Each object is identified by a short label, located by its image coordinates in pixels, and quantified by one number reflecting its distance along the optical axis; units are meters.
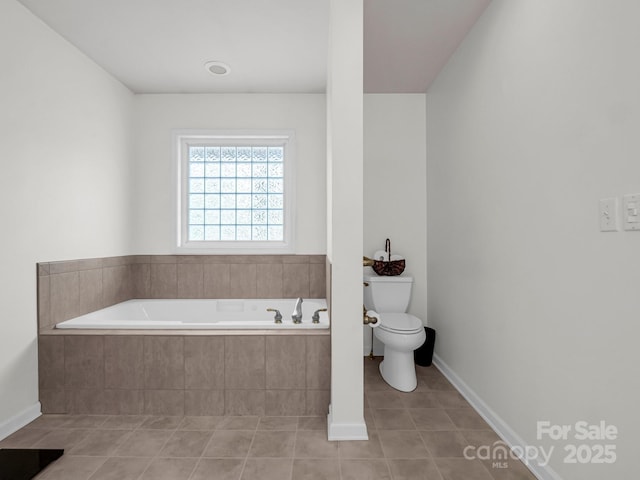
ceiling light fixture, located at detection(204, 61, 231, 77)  2.68
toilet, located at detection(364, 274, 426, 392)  2.40
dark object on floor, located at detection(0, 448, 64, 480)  1.58
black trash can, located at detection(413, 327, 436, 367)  2.90
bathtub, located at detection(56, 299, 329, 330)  2.92
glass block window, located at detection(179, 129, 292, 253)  3.28
